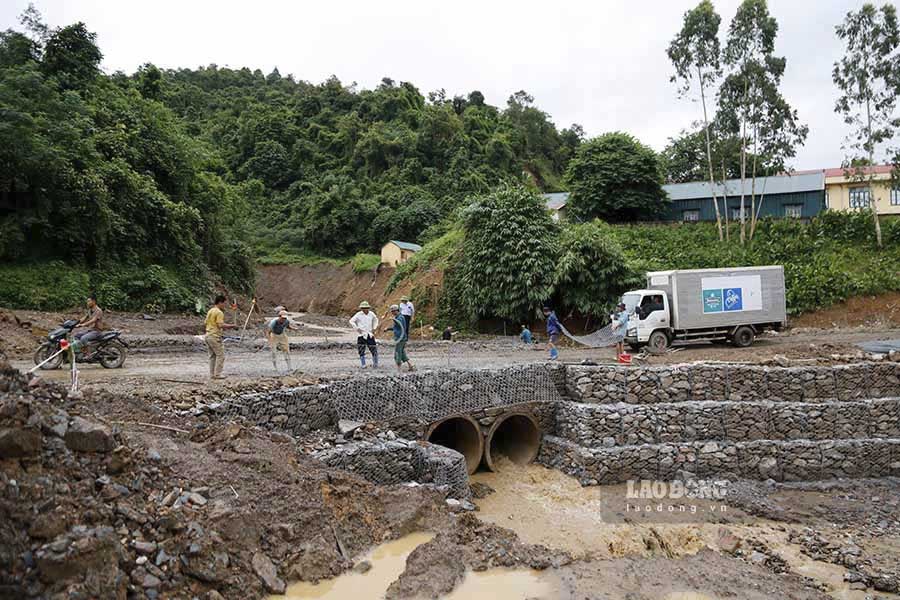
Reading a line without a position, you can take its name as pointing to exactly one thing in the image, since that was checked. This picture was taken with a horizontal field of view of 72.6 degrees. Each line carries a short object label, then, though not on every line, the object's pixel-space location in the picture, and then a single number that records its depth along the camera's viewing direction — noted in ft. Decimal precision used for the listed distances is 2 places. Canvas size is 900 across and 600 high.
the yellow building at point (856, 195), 119.65
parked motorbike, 42.11
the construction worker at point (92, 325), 43.32
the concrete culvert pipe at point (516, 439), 50.55
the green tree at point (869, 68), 92.68
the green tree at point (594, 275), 78.89
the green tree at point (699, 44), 95.55
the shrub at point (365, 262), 142.82
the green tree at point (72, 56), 86.17
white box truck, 63.41
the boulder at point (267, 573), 21.36
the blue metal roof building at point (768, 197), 124.77
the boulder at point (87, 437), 20.98
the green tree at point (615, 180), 118.11
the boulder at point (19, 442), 18.37
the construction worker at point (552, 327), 58.46
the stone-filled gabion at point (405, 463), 33.83
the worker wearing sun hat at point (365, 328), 46.16
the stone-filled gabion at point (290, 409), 34.53
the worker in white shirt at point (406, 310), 48.28
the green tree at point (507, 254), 81.25
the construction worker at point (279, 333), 42.09
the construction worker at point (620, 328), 56.03
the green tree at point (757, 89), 95.30
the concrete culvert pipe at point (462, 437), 46.90
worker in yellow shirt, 37.40
